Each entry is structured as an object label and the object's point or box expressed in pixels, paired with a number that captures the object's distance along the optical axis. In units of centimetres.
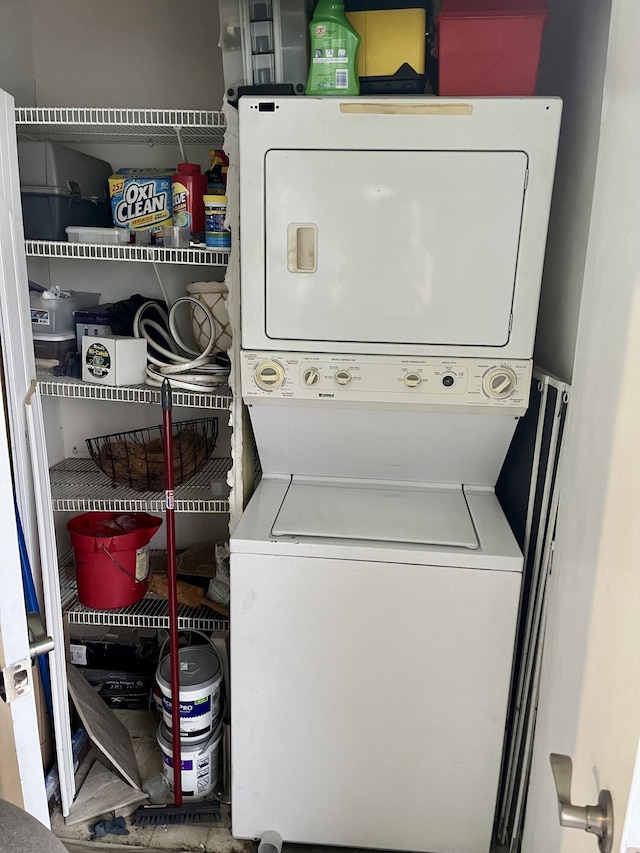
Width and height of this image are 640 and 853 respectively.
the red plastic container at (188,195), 175
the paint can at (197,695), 183
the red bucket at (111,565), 193
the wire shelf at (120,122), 164
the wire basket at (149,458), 206
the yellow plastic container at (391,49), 151
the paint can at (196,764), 183
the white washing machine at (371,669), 152
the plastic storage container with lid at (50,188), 177
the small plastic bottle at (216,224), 169
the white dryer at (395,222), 145
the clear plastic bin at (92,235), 180
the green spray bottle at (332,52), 147
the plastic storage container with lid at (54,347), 194
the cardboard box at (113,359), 181
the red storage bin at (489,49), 145
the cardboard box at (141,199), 185
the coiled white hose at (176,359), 183
